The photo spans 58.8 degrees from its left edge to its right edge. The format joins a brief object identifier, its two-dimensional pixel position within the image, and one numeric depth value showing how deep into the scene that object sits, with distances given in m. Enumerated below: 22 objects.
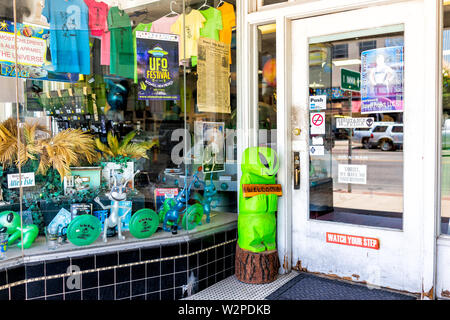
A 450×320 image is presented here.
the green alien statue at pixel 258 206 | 3.26
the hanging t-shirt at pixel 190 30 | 3.42
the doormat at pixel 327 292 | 3.04
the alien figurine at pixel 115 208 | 3.07
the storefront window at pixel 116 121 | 2.88
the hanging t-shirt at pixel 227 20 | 3.63
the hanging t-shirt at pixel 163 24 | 3.41
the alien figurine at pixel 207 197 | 3.53
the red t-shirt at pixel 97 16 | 3.34
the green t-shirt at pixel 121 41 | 3.43
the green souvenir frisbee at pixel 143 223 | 3.07
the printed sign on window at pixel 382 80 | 3.07
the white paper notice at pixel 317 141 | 3.43
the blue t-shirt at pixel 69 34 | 3.12
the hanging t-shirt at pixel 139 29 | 3.40
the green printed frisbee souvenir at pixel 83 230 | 2.85
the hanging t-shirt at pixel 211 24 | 3.56
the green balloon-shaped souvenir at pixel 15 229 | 2.74
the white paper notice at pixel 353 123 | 3.22
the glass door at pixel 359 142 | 3.02
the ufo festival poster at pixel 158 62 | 3.34
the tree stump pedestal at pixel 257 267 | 3.30
